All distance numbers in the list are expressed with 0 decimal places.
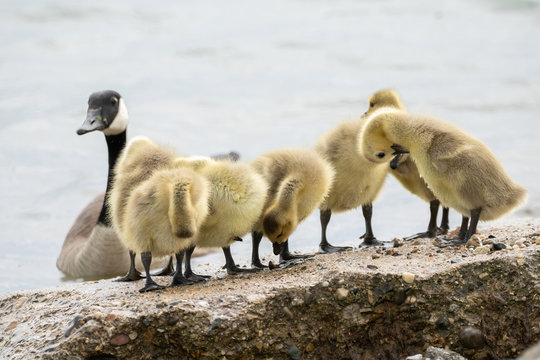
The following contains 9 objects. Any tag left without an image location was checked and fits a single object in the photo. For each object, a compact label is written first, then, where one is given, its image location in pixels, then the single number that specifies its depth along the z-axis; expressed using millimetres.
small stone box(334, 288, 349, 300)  9047
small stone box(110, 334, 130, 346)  8531
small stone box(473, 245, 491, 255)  10148
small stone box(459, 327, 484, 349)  8961
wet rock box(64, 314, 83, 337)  8656
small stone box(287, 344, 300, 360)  8859
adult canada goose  13961
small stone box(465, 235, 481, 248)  10672
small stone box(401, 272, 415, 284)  9133
